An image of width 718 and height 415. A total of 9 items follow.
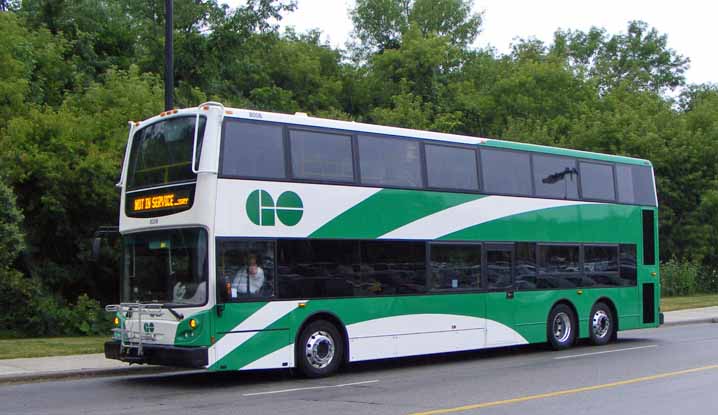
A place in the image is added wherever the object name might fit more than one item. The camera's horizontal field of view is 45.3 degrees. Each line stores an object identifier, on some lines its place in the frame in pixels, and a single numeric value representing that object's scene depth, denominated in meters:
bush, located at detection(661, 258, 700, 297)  36.66
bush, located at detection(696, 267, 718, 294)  38.94
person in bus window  13.27
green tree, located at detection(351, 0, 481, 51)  68.31
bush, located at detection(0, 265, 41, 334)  20.64
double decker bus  13.12
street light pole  17.34
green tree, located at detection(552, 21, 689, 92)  70.38
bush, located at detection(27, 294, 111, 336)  20.80
